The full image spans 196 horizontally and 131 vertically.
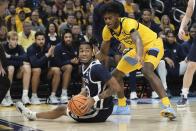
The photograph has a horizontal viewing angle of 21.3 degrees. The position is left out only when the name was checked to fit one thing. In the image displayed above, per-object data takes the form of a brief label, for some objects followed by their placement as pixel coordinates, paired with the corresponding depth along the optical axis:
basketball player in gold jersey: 6.87
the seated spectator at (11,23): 12.06
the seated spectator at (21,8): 13.41
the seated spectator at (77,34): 11.21
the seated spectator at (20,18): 12.68
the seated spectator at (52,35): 11.08
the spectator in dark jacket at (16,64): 9.99
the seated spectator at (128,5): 14.53
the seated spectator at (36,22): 12.32
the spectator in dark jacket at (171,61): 10.93
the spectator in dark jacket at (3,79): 6.21
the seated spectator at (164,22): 13.14
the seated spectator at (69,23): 11.98
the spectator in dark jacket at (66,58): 10.46
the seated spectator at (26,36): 11.45
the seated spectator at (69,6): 13.62
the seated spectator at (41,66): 10.23
